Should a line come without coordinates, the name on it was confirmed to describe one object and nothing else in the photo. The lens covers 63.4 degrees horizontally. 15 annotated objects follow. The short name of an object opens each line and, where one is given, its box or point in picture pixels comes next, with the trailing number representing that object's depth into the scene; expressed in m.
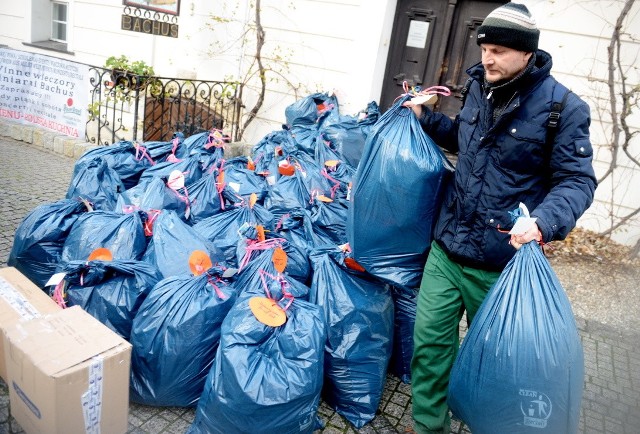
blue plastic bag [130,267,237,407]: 2.25
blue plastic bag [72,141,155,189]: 3.82
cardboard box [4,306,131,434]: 1.83
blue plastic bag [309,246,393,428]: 2.45
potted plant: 5.82
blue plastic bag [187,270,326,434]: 1.99
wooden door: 5.51
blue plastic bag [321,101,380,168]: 4.70
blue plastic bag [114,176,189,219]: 3.28
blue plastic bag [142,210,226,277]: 2.67
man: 1.83
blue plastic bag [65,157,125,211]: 3.43
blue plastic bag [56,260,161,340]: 2.37
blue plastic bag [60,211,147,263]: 2.71
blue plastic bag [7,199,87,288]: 2.85
